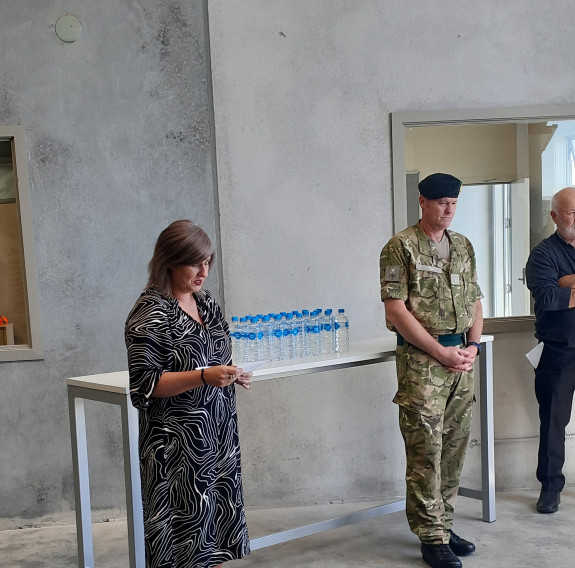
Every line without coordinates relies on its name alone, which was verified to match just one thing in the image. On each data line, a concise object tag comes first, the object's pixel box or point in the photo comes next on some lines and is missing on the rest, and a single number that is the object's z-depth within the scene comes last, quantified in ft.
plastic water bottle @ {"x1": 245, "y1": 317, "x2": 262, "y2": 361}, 11.68
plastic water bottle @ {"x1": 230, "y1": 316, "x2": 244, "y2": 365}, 11.60
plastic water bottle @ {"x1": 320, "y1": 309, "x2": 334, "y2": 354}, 12.37
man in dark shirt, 13.43
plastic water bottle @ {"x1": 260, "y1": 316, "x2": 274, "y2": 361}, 11.75
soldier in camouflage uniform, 11.25
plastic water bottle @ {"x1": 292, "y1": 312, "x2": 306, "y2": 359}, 12.08
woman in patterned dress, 7.93
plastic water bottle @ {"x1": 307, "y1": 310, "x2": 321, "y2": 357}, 12.19
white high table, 9.62
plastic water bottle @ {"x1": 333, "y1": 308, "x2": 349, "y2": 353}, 12.58
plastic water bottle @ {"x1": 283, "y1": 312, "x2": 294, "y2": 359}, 11.93
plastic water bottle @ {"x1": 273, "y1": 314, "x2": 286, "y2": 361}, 11.80
